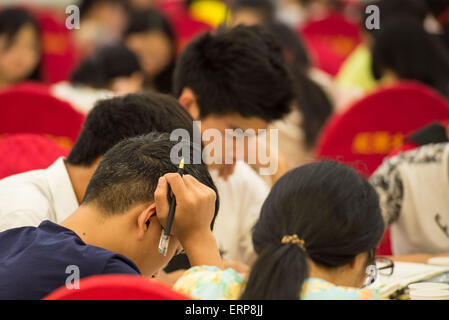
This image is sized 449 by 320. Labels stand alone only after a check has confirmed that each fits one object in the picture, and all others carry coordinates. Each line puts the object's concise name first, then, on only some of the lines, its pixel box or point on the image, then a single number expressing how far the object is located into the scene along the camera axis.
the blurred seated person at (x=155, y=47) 9.27
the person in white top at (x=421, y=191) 4.44
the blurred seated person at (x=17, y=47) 8.29
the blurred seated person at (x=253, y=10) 10.52
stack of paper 3.19
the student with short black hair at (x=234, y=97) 4.27
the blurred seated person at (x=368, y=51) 9.10
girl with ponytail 2.36
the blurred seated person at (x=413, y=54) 7.09
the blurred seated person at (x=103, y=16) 11.55
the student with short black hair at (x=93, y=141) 3.49
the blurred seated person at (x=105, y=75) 7.41
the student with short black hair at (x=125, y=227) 2.56
